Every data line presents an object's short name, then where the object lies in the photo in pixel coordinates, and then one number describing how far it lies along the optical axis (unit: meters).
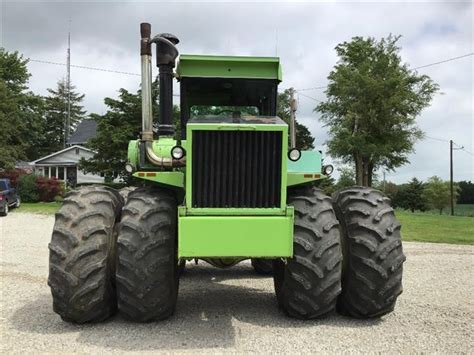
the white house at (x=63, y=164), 53.16
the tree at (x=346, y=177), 51.92
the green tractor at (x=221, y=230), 5.06
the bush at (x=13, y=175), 36.84
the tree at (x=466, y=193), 91.06
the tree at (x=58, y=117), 71.44
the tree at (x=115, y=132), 32.72
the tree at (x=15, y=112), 38.44
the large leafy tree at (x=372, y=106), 33.66
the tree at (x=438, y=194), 73.88
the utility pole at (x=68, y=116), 53.53
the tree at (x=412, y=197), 72.17
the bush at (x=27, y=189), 36.22
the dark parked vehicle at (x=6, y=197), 24.69
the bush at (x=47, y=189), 36.62
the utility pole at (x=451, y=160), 53.91
